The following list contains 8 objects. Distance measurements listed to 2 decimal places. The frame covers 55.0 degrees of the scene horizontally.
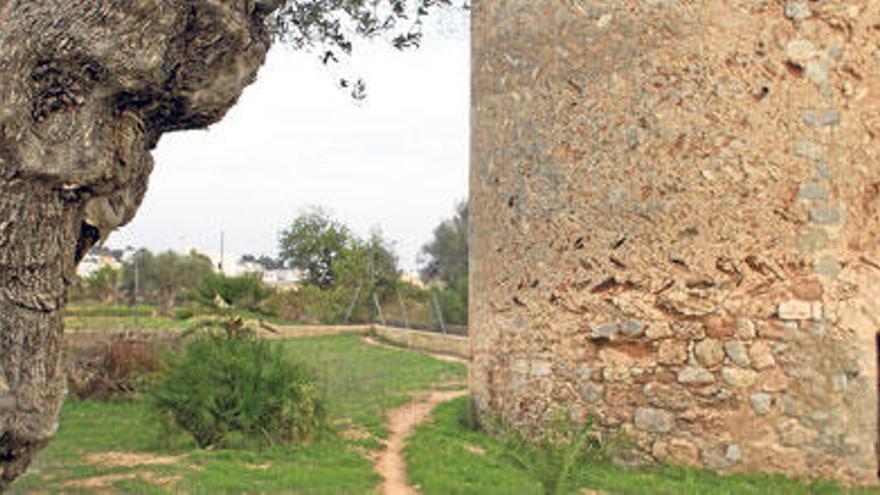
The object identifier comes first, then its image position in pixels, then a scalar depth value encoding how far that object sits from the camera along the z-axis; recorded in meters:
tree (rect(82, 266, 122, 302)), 32.38
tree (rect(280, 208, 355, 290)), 35.62
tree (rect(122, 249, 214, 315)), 42.78
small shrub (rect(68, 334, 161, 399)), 11.88
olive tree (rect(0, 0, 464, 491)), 4.25
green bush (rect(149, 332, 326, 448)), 8.30
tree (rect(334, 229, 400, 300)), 31.50
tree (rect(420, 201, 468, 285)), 41.97
